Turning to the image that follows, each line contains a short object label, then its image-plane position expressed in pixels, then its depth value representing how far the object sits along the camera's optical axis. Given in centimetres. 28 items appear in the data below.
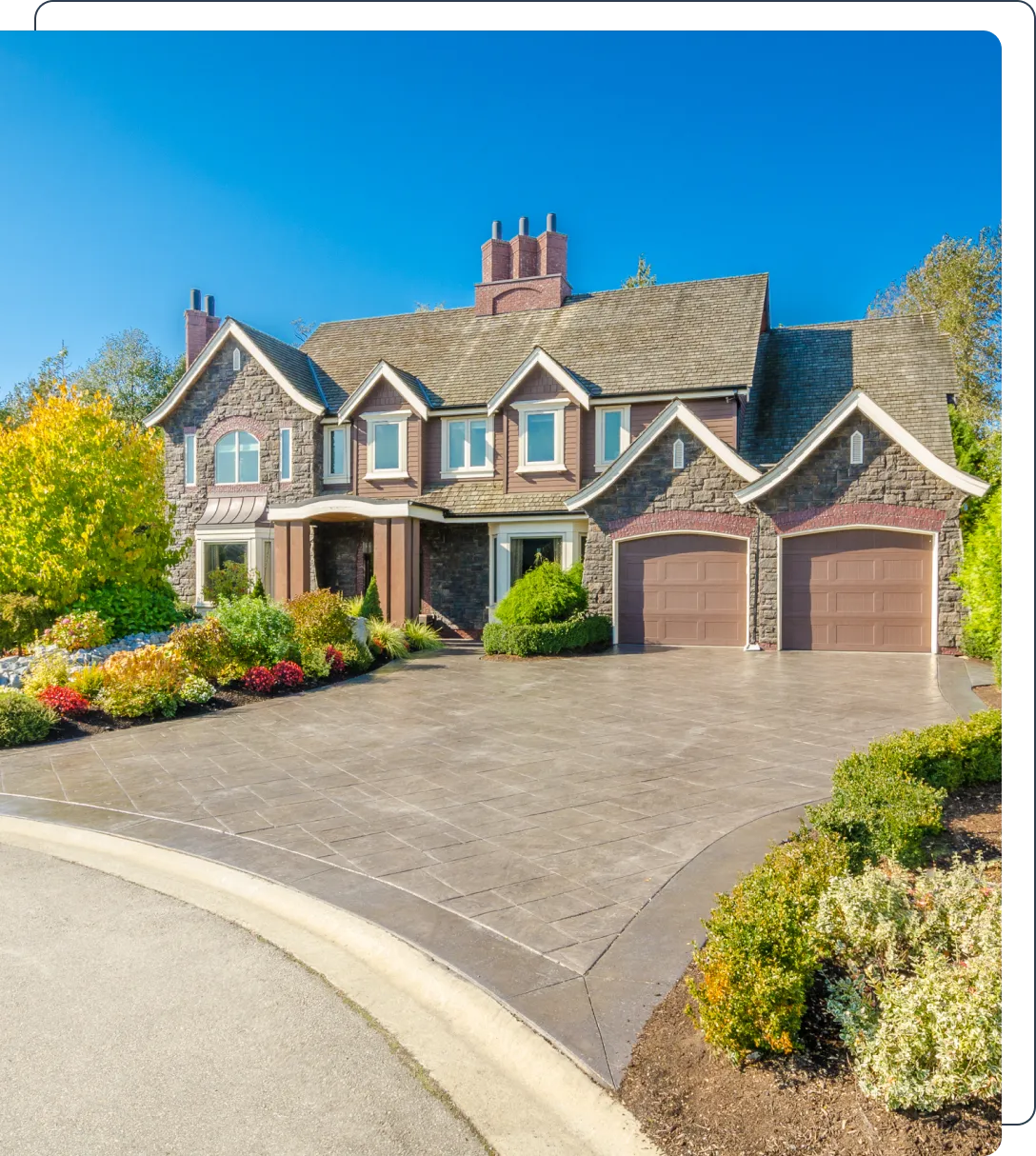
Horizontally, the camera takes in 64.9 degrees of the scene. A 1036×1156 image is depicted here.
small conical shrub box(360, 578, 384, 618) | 1870
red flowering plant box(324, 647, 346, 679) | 1390
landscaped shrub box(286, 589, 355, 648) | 1435
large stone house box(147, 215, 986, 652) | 1705
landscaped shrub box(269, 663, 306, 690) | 1248
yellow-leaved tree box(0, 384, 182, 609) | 1373
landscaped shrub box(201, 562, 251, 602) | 2172
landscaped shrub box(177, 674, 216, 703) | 1094
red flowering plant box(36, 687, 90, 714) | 1006
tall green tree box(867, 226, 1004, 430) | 2591
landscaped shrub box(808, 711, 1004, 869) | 471
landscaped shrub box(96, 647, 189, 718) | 1027
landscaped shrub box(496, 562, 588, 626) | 1723
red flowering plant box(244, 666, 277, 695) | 1208
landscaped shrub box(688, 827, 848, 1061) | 298
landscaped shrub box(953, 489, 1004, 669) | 1192
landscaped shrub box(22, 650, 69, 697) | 1102
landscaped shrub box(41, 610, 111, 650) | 1328
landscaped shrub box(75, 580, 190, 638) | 1435
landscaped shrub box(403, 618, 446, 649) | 1814
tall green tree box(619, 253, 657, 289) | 4262
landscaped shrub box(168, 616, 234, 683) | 1182
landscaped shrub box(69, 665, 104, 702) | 1081
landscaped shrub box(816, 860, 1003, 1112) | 263
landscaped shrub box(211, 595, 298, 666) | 1255
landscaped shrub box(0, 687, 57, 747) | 919
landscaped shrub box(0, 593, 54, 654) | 1367
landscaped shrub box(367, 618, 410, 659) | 1639
